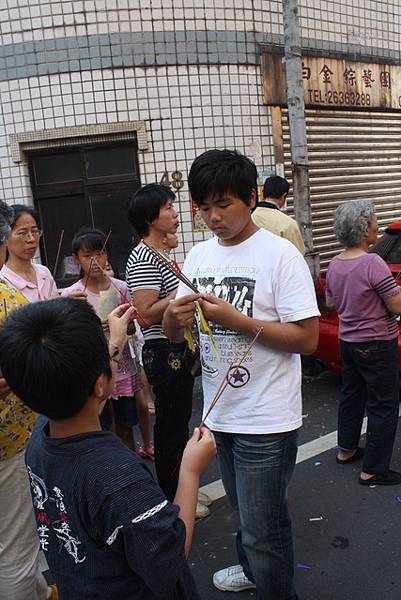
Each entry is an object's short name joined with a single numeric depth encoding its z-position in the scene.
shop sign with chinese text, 7.27
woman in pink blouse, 3.17
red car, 4.88
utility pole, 5.95
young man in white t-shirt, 1.95
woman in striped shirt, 2.83
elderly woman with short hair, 3.30
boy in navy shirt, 1.25
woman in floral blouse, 2.04
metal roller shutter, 8.11
